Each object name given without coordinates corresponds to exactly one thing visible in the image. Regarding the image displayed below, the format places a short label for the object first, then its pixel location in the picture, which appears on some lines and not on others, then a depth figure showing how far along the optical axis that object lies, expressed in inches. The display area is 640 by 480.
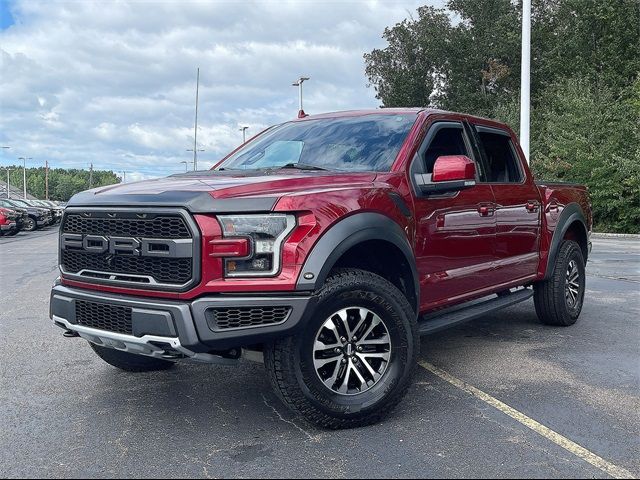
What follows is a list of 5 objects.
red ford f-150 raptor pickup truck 126.6
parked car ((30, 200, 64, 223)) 1449.3
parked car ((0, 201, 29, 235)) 1026.7
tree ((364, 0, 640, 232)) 923.4
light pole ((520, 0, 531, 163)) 609.3
